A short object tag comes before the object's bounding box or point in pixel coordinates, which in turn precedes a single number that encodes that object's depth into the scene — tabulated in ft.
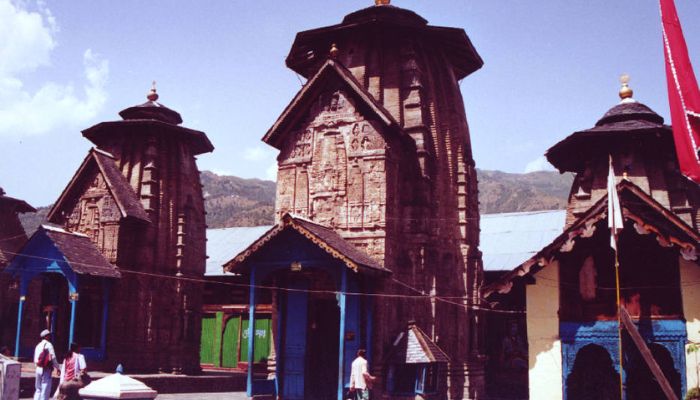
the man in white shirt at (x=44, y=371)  57.77
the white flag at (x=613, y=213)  49.73
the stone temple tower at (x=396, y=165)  81.61
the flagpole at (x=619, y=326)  47.83
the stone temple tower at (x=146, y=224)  107.65
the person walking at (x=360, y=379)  63.67
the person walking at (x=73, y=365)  56.18
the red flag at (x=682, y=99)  31.89
